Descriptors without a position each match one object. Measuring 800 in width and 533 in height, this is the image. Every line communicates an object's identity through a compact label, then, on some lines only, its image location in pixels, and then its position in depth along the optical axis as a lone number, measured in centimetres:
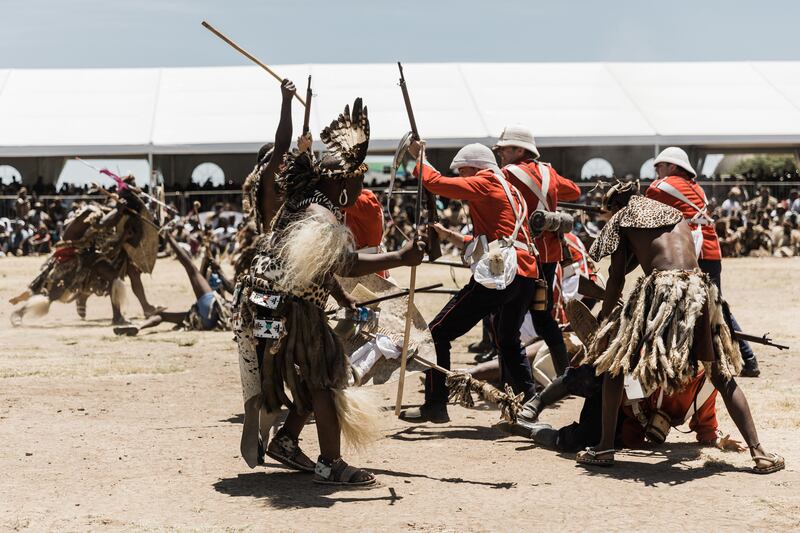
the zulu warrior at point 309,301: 538
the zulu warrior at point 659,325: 576
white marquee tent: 2747
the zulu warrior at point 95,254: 1286
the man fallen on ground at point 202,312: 1214
